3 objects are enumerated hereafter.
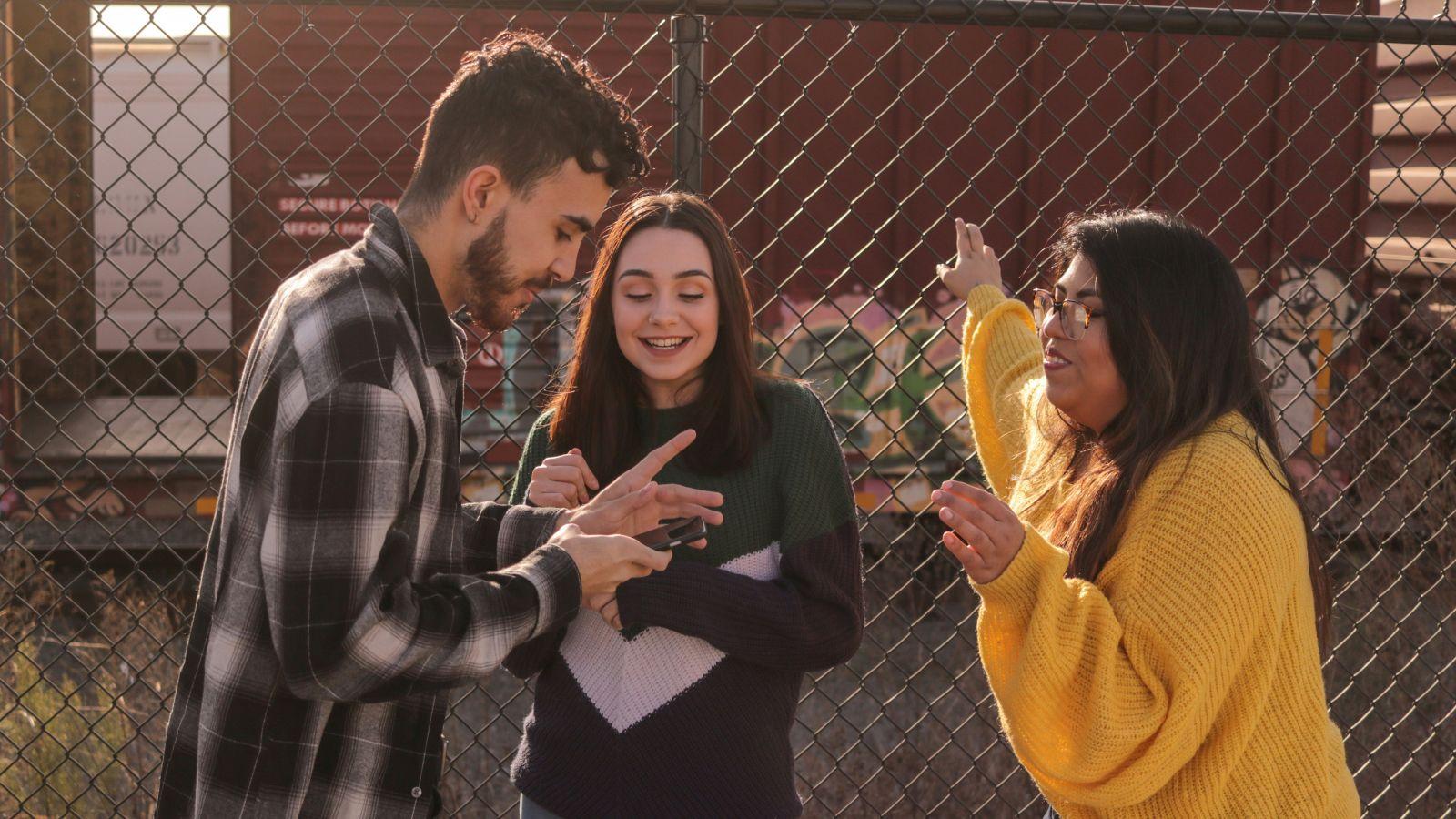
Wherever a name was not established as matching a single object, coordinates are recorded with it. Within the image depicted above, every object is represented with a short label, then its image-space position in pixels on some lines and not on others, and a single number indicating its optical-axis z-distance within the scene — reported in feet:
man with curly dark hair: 9.56
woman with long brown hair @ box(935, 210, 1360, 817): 10.24
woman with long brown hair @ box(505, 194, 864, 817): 10.65
